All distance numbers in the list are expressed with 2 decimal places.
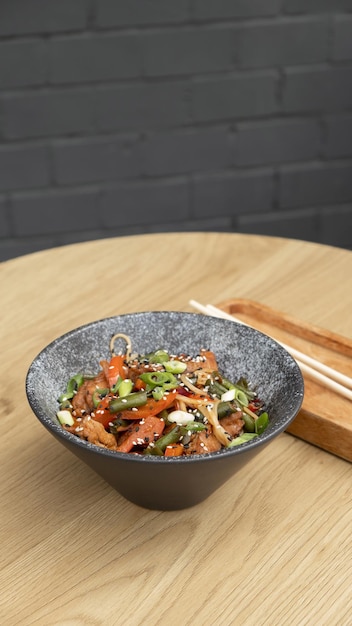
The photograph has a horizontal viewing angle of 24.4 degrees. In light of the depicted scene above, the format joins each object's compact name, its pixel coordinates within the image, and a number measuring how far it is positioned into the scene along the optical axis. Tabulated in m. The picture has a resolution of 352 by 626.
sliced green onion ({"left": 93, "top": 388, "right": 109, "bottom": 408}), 0.99
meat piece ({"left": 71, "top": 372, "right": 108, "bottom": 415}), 0.99
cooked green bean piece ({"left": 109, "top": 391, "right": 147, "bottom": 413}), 0.95
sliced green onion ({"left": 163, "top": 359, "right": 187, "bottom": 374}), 1.01
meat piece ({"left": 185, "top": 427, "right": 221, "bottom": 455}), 0.90
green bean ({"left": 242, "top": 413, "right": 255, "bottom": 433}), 0.97
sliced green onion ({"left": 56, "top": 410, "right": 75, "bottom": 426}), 0.96
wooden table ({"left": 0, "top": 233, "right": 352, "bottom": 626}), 0.83
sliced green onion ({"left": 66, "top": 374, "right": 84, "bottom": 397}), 1.04
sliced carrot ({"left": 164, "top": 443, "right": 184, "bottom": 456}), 0.90
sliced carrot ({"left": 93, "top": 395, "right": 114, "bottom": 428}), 0.96
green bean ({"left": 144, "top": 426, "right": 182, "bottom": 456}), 0.90
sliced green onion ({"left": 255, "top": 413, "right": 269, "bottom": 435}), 0.96
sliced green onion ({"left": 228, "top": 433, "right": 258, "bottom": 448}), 0.93
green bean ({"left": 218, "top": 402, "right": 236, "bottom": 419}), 0.96
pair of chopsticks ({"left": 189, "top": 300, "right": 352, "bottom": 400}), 1.15
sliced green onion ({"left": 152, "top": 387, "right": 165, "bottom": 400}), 0.96
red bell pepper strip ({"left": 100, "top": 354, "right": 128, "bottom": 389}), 1.03
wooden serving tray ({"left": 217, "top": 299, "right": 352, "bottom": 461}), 1.06
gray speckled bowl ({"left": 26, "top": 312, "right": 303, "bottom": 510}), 0.84
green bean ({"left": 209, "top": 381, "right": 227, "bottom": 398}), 1.00
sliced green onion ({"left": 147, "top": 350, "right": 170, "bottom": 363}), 1.05
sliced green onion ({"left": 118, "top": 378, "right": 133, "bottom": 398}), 0.99
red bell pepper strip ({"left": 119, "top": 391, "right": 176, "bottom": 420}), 0.94
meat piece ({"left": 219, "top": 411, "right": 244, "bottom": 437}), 0.95
